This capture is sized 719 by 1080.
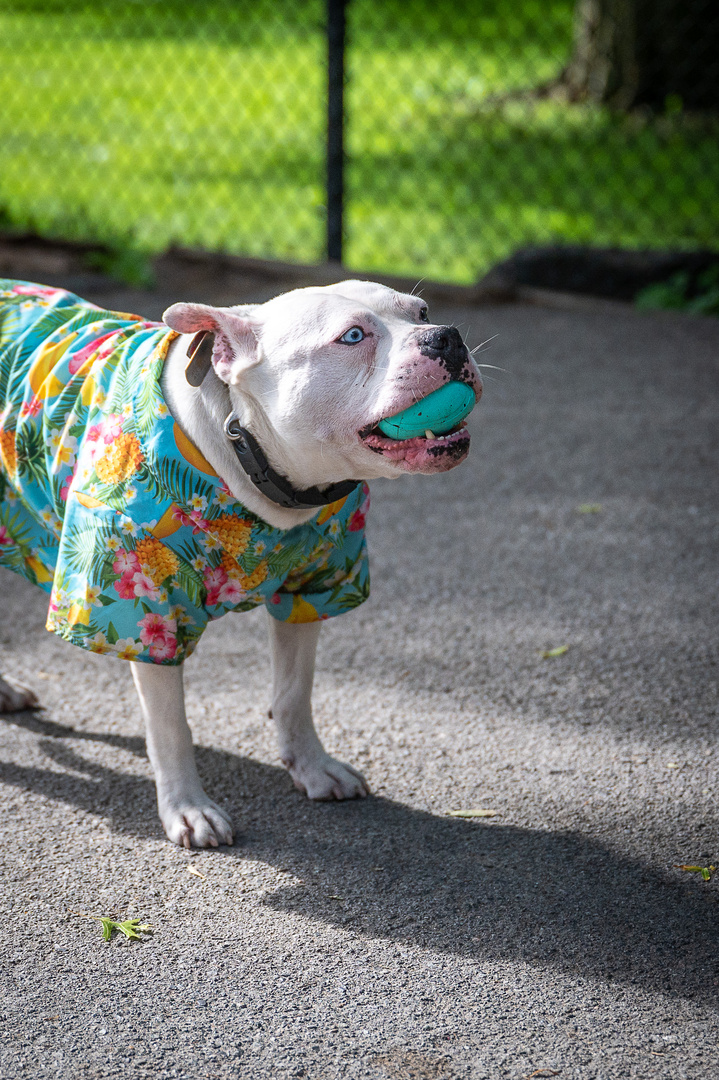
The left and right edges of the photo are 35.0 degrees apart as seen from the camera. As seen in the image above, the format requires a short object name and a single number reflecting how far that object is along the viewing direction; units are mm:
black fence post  6414
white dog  2172
